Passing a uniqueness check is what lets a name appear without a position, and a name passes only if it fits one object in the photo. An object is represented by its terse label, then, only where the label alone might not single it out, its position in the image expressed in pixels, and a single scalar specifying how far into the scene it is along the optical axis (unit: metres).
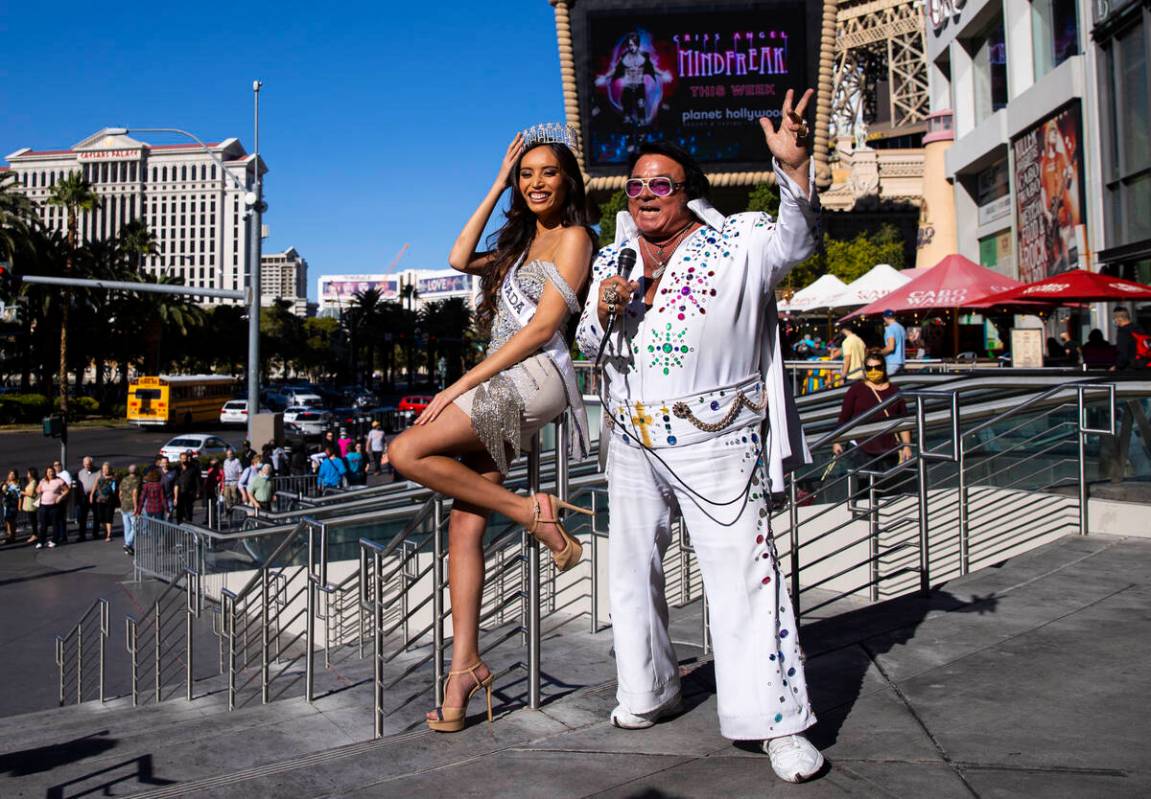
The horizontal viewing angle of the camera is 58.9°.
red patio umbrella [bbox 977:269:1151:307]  13.84
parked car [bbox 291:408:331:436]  39.72
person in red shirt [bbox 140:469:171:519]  18.84
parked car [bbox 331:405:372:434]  36.45
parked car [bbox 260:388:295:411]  51.78
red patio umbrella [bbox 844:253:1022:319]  15.36
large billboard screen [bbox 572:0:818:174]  38.47
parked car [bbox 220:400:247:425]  45.84
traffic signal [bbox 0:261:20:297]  19.31
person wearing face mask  7.85
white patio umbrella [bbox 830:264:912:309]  19.03
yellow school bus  43.31
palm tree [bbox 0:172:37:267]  42.00
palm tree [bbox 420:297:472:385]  106.12
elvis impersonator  3.04
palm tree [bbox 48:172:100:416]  43.88
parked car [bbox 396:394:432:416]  40.41
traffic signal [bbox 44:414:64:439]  21.77
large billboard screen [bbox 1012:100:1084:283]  25.53
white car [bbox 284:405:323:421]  40.53
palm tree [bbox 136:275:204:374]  58.38
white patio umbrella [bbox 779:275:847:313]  20.17
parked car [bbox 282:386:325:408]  50.06
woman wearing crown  3.39
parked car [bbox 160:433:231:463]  30.61
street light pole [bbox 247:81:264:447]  22.80
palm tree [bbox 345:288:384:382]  96.56
